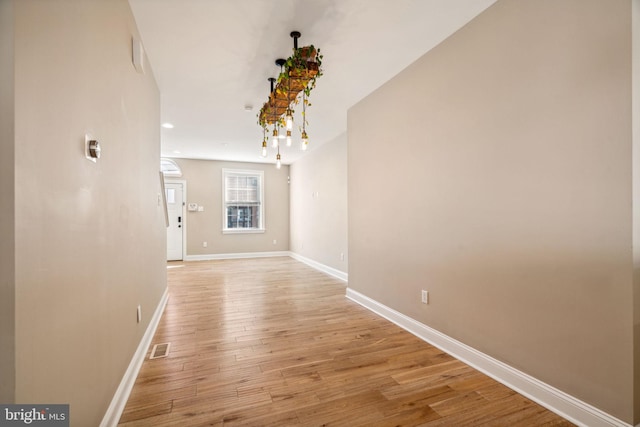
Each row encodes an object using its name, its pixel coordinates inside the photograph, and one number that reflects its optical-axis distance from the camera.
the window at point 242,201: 7.88
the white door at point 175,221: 7.34
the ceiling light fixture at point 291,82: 2.34
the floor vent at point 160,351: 2.38
